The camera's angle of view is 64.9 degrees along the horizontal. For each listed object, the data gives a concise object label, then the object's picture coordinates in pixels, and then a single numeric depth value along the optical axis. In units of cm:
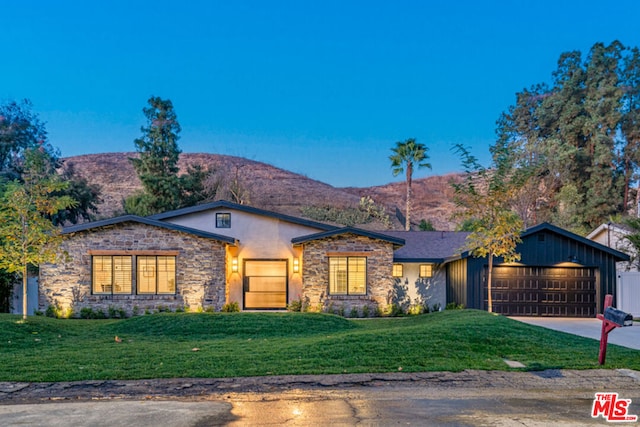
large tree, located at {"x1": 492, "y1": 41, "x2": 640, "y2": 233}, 3541
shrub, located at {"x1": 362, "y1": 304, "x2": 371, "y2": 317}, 1789
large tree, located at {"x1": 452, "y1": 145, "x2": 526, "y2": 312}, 1595
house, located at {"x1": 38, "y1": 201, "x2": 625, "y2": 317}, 1736
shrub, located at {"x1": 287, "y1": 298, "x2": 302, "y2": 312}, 1819
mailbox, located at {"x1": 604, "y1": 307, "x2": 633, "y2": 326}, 810
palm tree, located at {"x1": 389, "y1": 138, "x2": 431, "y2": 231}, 3162
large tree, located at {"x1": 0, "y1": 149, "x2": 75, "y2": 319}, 1396
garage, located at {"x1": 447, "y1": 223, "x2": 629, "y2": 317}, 1798
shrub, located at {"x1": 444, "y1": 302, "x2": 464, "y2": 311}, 1828
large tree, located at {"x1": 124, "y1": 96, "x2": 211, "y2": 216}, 3394
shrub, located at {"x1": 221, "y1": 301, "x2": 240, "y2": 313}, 1752
